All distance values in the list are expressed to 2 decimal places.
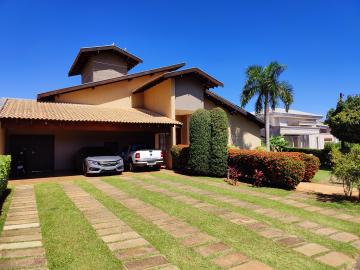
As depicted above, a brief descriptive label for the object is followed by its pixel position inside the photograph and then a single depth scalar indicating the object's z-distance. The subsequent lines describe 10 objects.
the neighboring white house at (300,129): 34.62
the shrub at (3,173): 7.50
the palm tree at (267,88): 23.45
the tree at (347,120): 18.98
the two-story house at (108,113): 14.96
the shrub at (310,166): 12.49
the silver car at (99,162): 13.99
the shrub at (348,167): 8.33
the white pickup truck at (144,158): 15.55
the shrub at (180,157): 15.30
